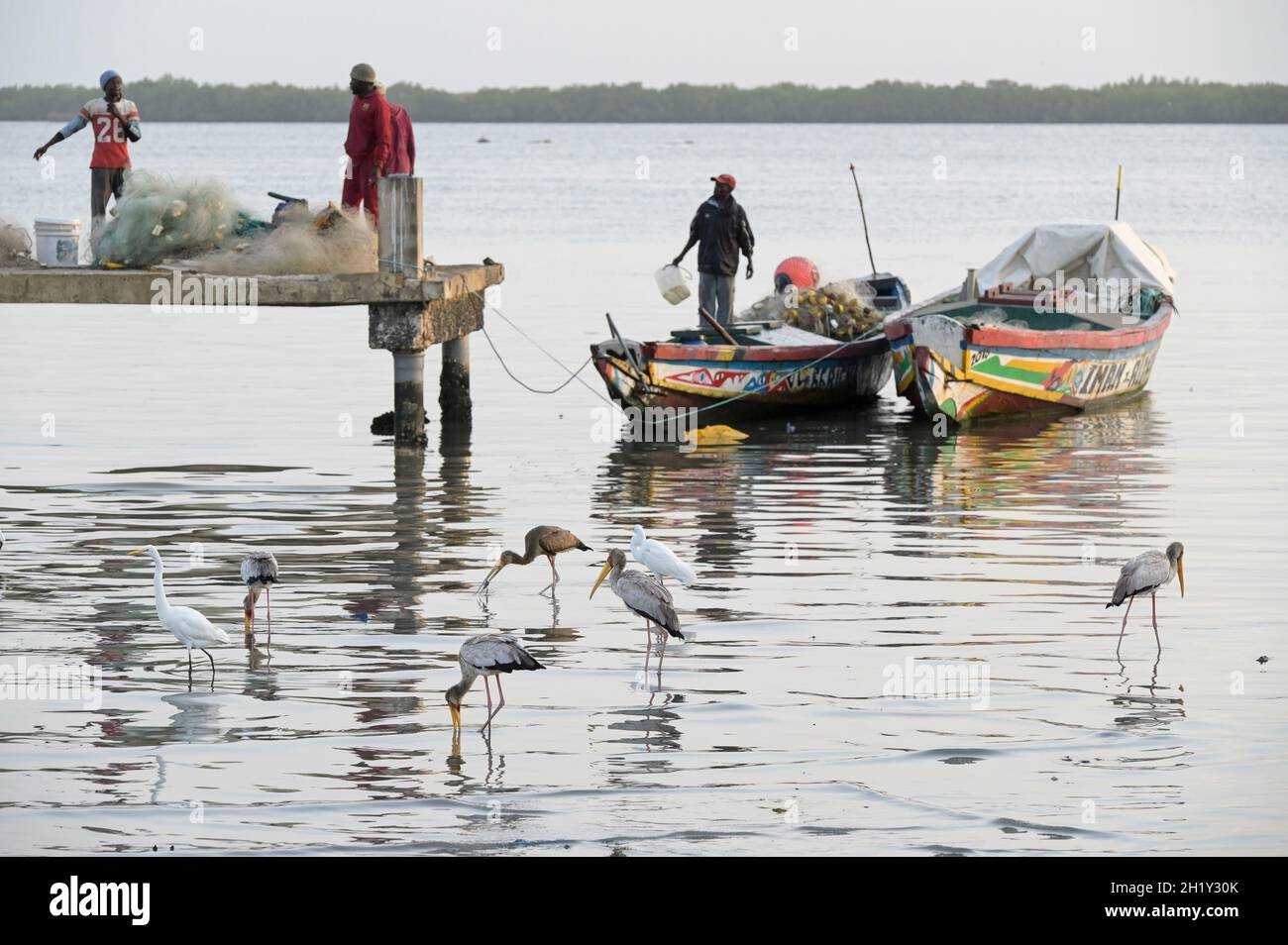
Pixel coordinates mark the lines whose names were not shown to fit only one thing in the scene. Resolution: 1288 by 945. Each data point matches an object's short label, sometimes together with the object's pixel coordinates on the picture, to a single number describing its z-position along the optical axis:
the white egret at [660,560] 13.82
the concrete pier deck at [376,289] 19.03
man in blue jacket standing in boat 23.75
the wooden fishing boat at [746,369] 22.30
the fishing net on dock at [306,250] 19.59
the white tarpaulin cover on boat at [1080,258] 27.77
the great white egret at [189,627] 11.45
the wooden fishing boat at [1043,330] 23.20
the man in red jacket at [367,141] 19.83
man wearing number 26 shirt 20.16
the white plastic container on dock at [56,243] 19.88
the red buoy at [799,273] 27.39
